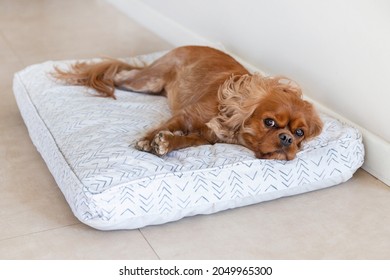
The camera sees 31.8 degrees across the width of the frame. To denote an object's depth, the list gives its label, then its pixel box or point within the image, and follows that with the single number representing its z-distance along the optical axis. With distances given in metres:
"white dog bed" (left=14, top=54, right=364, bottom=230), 2.22
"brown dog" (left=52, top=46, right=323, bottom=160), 2.44
